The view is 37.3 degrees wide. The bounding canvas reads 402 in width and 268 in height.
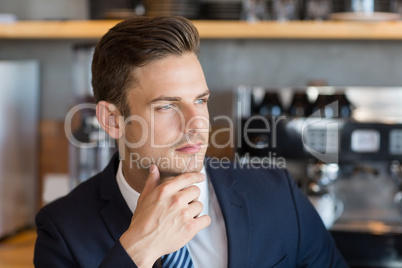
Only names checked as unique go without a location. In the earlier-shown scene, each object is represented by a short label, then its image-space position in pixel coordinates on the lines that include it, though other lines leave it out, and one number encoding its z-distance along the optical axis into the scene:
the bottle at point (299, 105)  2.18
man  1.20
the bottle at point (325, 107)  2.14
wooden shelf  2.15
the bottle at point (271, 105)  2.20
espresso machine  2.09
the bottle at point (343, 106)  2.18
